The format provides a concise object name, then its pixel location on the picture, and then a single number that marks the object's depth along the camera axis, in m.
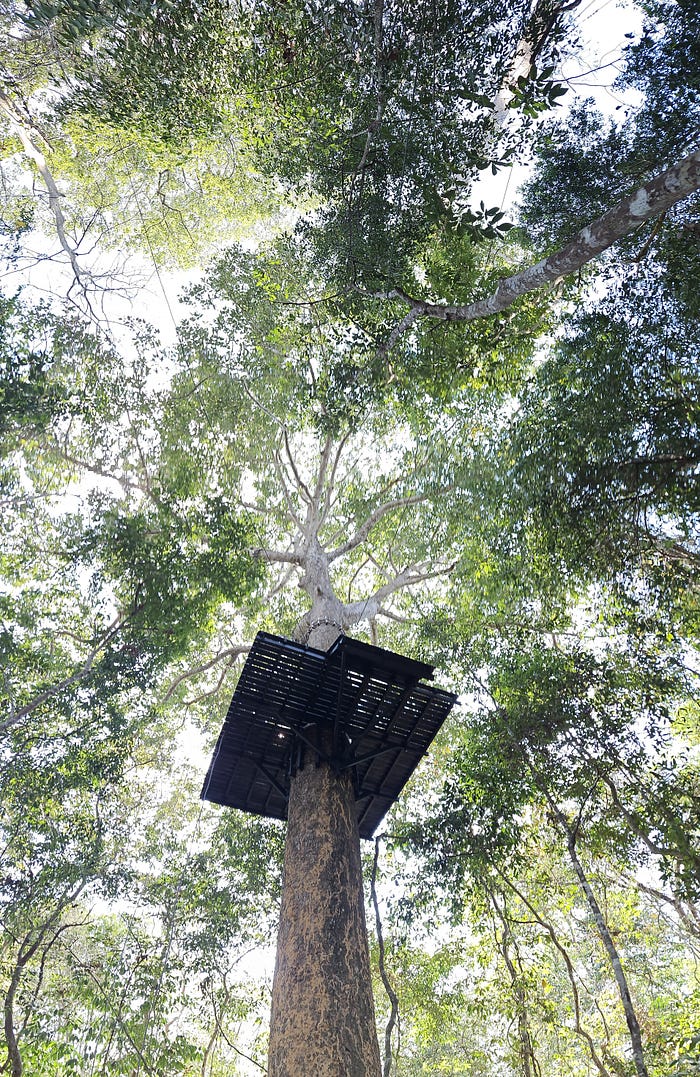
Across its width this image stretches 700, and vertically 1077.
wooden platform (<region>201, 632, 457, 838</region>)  5.47
